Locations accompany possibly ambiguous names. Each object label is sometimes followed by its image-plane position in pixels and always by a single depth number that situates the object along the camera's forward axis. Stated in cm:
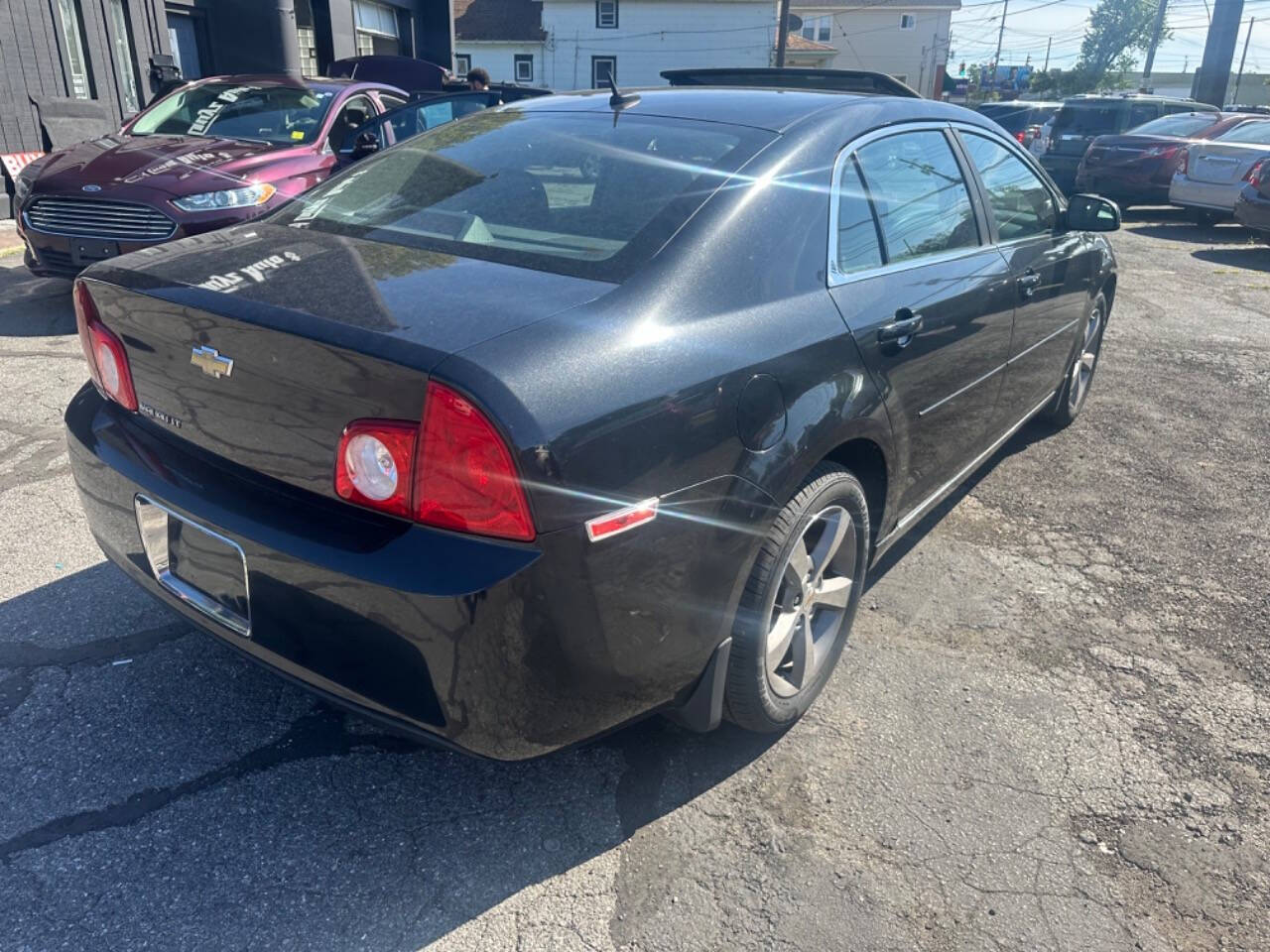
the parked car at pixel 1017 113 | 2338
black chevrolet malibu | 189
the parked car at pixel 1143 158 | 1413
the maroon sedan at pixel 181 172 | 627
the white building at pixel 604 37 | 4131
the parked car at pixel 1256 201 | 1106
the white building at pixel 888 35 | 4872
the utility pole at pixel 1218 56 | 2592
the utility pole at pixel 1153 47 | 4798
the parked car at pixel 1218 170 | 1255
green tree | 7025
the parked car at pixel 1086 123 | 1705
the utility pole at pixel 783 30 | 3166
